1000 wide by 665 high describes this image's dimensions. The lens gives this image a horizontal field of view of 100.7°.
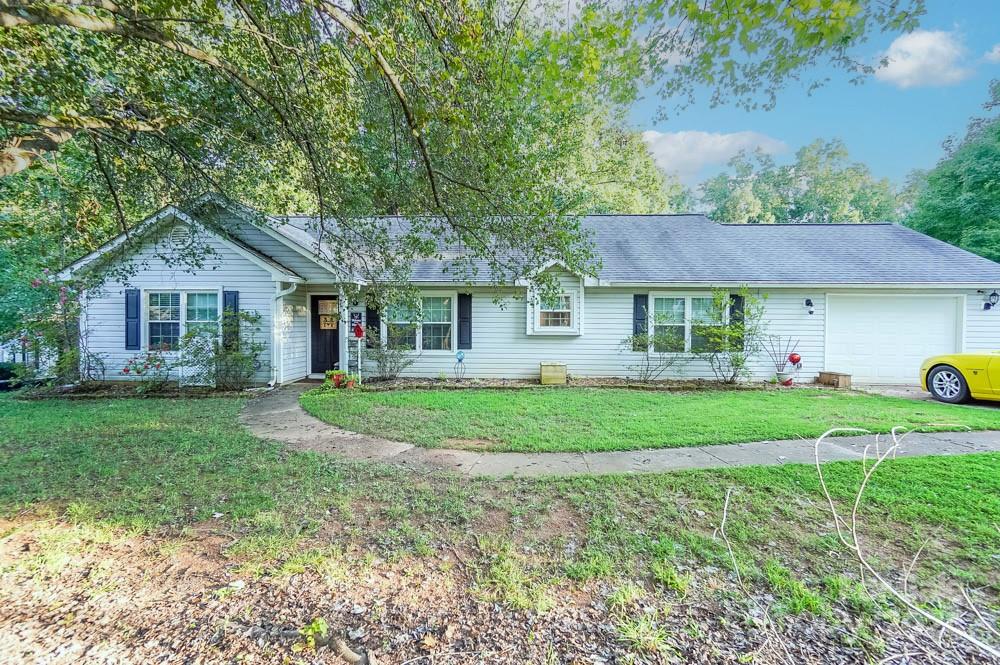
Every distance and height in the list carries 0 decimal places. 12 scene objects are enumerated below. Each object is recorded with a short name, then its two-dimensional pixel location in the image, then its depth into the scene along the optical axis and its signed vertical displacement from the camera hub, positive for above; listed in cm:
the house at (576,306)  978 +52
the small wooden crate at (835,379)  957 -118
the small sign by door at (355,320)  1001 +15
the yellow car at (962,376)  736 -87
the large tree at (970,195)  1403 +484
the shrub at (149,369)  920 -100
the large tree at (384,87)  317 +231
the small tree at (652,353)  1012 -63
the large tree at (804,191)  2703 +992
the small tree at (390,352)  1027 -64
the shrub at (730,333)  963 -11
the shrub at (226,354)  916 -63
